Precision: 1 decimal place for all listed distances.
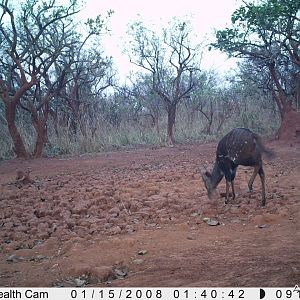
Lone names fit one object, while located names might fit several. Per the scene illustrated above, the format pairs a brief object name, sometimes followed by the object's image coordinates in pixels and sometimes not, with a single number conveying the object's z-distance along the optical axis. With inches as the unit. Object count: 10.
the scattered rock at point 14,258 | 179.3
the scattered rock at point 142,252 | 177.2
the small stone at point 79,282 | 148.3
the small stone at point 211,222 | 217.6
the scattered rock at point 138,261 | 165.5
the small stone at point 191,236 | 196.2
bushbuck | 259.8
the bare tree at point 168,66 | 757.9
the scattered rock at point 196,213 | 235.7
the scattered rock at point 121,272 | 154.2
